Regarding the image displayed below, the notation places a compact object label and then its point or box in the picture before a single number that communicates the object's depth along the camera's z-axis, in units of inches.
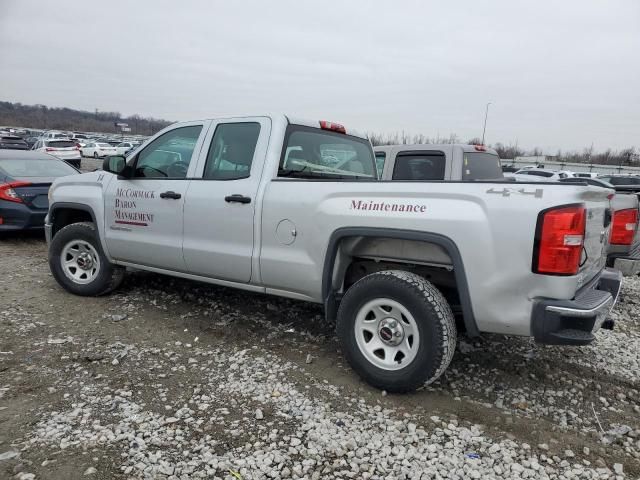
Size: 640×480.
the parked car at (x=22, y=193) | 298.4
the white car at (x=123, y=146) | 1602.1
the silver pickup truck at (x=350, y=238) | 108.0
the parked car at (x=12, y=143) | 891.5
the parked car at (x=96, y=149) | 1614.2
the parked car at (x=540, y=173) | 980.6
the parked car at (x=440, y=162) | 253.0
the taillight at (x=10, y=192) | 297.7
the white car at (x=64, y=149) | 915.4
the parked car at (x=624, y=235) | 173.8
